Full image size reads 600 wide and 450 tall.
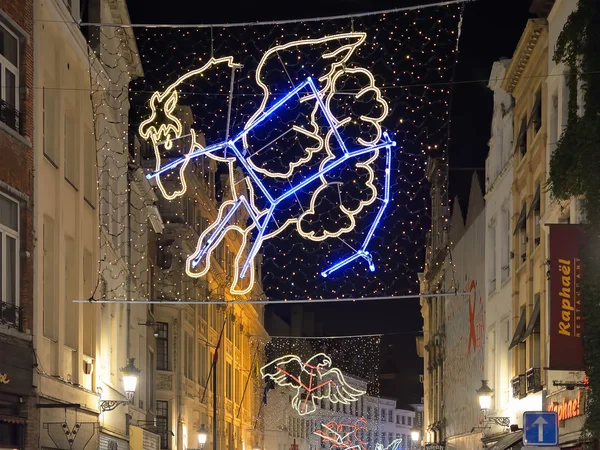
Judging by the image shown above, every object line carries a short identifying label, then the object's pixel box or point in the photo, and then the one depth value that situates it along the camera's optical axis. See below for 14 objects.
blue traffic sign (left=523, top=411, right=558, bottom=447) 18.02
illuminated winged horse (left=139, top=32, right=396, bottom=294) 19.70
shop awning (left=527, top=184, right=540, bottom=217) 29.56
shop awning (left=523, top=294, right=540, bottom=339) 28.58
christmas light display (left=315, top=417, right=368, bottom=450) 121.49
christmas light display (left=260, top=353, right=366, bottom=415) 96.44
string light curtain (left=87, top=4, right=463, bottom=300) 20.14
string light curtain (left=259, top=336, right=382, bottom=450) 102.56
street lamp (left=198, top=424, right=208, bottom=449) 40.91
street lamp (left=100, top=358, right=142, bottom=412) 27.59
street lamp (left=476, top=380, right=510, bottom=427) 31.08
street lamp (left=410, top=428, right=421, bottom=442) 58.78
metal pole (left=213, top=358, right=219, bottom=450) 45.09
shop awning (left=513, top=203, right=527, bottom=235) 32.09
